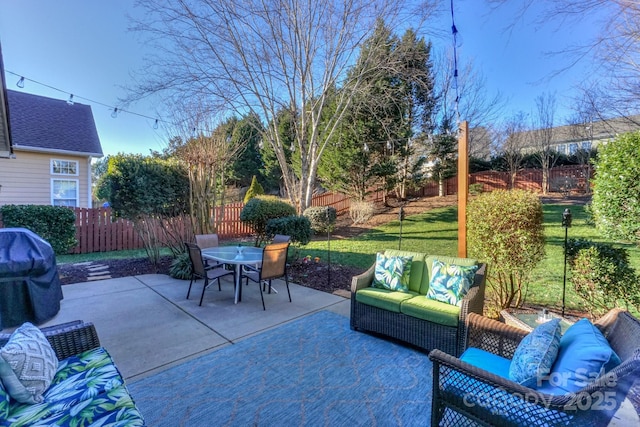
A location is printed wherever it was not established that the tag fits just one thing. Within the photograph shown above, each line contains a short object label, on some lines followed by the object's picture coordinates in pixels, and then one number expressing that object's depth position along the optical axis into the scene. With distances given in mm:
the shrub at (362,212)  11594
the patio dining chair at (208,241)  5352
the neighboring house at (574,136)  12123
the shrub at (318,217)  9781
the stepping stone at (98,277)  5320
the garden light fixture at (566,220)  3180
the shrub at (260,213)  6786
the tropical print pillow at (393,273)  3395
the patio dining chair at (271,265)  4032
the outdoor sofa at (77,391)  1420
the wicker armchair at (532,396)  1235
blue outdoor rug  2031
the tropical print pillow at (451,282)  2947
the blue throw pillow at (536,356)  1534
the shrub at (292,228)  6133
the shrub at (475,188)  13935
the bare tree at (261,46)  7918
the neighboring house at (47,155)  9141
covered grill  3316
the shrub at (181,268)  5449
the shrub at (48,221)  5414
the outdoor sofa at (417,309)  2709
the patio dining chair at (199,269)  4082
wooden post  4035
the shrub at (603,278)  2865
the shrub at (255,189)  15369
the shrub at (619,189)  2525
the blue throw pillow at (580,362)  1369
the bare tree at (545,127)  14117
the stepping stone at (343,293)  4617
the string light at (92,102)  7301
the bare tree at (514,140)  14797
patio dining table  4141
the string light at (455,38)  4066
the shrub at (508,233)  3242
